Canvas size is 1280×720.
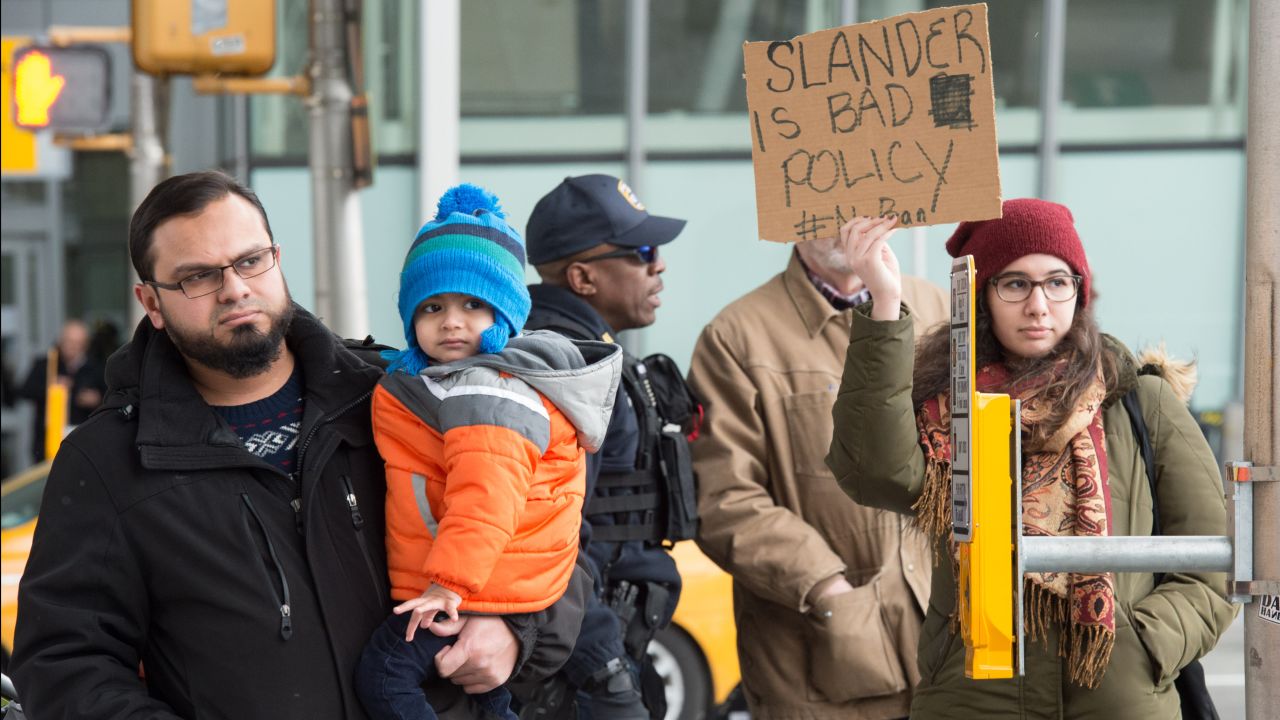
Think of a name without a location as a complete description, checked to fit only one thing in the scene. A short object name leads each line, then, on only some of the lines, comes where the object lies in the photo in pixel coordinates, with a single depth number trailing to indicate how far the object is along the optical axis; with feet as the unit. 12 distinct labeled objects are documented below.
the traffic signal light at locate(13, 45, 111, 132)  61.72
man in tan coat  26.08
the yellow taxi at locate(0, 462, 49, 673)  43.68
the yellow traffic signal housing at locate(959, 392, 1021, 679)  14.20
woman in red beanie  19.84
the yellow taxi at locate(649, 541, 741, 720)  46.09
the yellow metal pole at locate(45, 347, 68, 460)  64.49
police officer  25.81
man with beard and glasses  16.75
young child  17.74
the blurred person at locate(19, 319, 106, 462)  87.81
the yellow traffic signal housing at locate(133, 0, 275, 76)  41.19
